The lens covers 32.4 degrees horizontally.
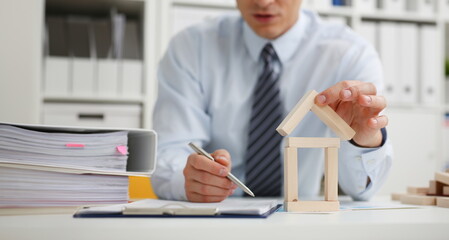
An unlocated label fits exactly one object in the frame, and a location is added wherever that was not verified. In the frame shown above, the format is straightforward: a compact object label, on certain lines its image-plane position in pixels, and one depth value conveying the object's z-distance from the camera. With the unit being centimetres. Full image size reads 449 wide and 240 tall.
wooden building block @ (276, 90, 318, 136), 108
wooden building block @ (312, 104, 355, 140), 111
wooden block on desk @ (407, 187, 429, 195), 136
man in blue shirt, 160
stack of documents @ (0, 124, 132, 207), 104
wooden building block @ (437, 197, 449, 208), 121
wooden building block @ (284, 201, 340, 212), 108
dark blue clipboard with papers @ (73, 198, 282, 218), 97
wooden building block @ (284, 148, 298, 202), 108
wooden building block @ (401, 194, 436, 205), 125
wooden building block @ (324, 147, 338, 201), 110
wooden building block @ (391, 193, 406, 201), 139
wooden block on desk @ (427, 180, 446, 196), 131
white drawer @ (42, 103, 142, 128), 253
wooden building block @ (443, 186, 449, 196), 128
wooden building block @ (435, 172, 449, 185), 127
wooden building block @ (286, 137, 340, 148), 108
